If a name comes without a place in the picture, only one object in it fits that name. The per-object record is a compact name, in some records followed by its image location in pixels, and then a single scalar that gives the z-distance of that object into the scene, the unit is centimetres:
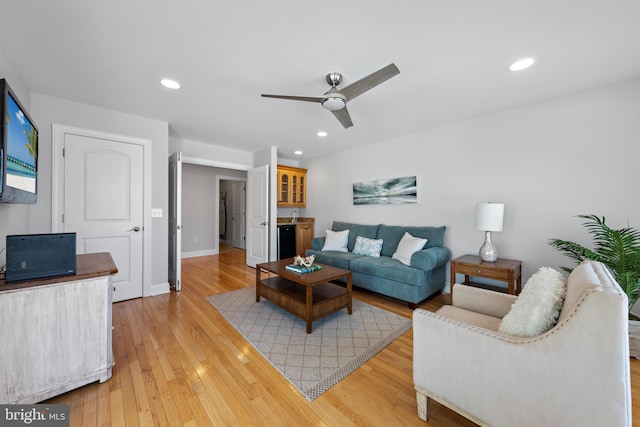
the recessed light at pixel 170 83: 231
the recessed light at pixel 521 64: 195
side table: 250
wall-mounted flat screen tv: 138
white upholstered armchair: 90
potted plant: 197
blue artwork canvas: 387
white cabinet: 136
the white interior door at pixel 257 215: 456
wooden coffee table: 239
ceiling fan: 177
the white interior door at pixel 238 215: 714
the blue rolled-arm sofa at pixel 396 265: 290
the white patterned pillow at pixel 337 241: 417
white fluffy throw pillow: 114
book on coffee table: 273
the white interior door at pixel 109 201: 279
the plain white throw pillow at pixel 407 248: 319
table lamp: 272
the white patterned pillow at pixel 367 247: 377
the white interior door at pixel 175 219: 347
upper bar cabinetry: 523
